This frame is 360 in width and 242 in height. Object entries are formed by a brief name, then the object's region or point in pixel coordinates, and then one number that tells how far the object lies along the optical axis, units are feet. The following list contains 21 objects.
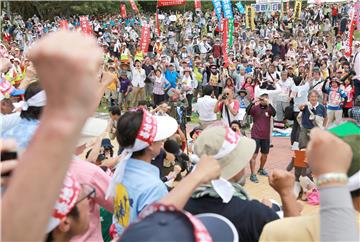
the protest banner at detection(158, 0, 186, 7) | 69.42
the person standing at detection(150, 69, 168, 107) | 44.78
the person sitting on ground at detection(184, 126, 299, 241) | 6.53
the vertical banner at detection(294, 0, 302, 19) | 92.37
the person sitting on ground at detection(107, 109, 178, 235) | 7.78
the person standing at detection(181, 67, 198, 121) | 42.36
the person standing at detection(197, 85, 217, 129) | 27.91
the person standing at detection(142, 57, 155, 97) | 47.42
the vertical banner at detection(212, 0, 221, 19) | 65.26
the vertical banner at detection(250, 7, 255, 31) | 88.58
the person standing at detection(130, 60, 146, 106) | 46.29
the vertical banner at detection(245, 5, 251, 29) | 91.71
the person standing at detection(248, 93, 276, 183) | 24.53
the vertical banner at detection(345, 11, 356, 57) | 51.90
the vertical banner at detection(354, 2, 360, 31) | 50.89
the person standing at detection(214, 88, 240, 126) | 25.99
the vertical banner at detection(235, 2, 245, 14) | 95.39
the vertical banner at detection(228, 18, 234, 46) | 53.59
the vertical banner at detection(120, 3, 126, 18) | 96.05
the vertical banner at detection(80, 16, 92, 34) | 55.68
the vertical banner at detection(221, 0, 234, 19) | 62.91
